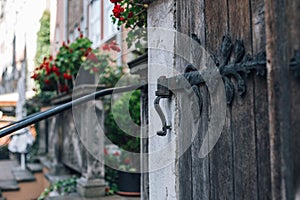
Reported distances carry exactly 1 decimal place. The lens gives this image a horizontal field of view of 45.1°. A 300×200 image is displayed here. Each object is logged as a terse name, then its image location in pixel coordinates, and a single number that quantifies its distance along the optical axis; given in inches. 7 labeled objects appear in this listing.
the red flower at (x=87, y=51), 188.2
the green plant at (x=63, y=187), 160.5
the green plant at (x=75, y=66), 179.5
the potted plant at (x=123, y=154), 153.8
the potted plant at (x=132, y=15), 87.0
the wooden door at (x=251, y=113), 34.4
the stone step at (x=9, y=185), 209.9
